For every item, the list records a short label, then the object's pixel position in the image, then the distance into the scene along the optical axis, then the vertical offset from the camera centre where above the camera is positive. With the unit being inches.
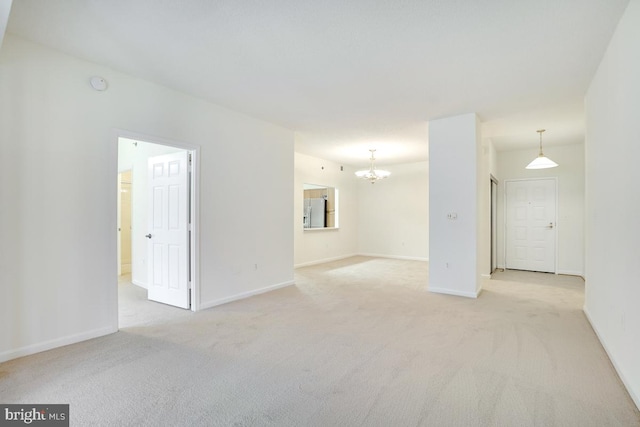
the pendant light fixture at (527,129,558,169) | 209.8 +34.7
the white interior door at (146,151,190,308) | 157.4 -8.8
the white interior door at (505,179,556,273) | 261.3 -9.6
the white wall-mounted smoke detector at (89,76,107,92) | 119.4 +50.6
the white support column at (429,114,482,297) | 178.5 +5.5
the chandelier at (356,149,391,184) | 274.4 +35.3
